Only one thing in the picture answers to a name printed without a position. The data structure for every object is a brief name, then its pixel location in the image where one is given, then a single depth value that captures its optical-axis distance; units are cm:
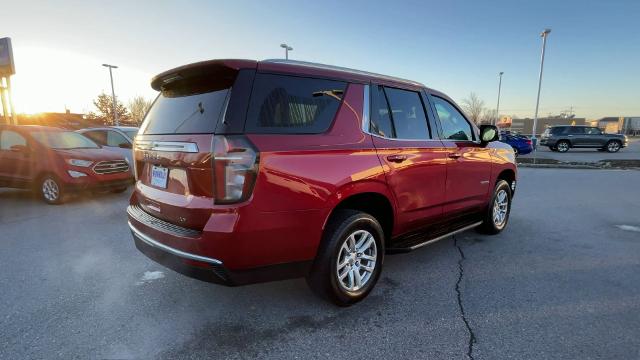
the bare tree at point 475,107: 6481
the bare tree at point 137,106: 5713
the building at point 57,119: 2922
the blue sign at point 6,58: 1028
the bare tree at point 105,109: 4903
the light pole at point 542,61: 2231
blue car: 2177
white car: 896
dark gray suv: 2264
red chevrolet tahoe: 222
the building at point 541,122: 7694
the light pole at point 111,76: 3384
